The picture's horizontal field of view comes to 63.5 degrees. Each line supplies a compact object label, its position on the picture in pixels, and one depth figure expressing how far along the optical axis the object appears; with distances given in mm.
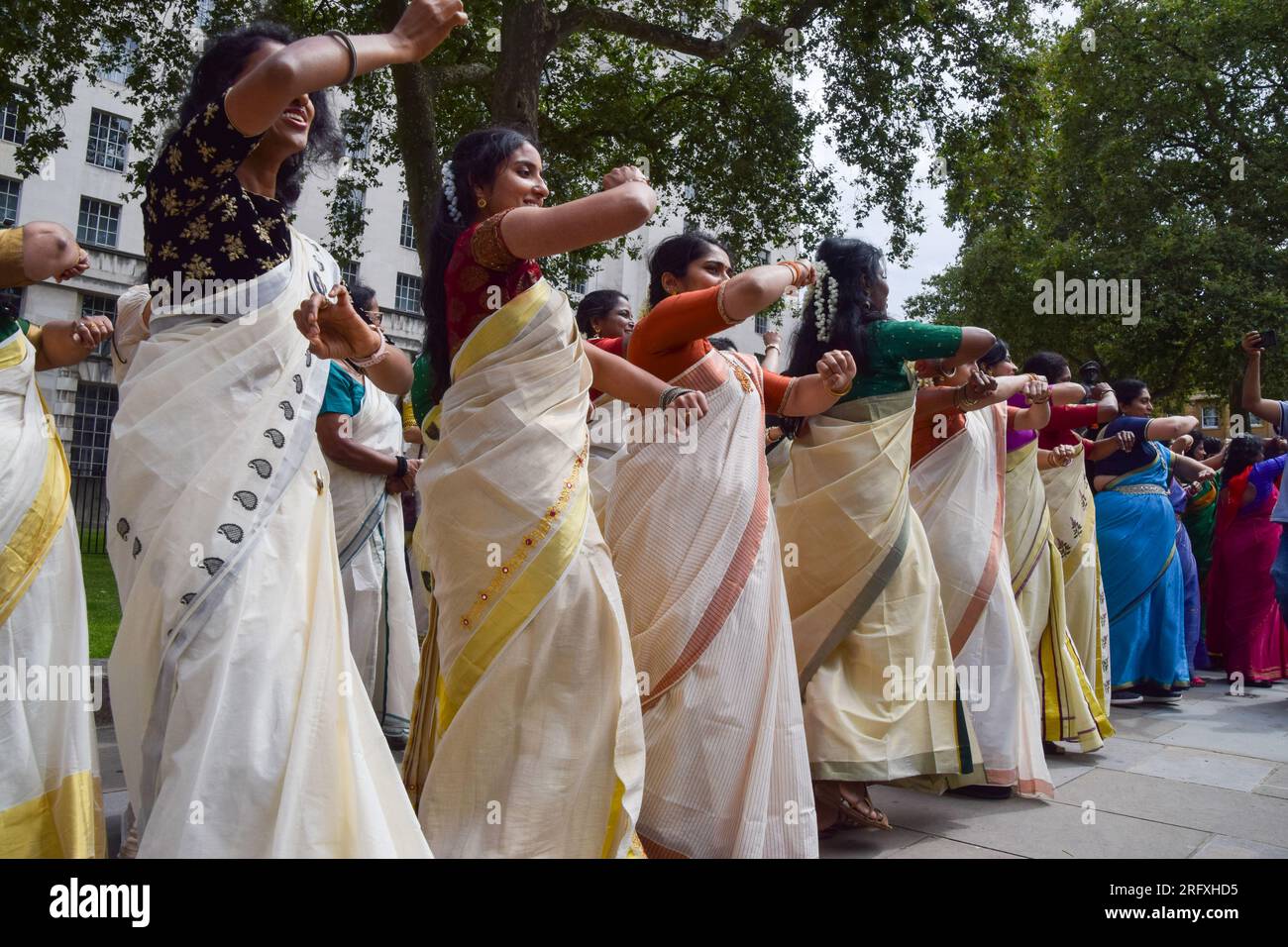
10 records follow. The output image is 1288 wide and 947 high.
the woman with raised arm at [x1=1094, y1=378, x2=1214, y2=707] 6602
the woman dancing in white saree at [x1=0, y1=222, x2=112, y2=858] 2391
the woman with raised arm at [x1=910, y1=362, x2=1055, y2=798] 3971
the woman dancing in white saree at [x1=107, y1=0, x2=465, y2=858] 1839
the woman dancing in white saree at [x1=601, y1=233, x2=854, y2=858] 2736
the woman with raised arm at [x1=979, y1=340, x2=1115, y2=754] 4801
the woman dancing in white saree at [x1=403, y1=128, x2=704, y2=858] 2406
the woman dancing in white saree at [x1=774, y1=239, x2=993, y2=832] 3426
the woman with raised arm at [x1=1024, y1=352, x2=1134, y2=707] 5699
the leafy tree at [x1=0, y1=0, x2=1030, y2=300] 9555
